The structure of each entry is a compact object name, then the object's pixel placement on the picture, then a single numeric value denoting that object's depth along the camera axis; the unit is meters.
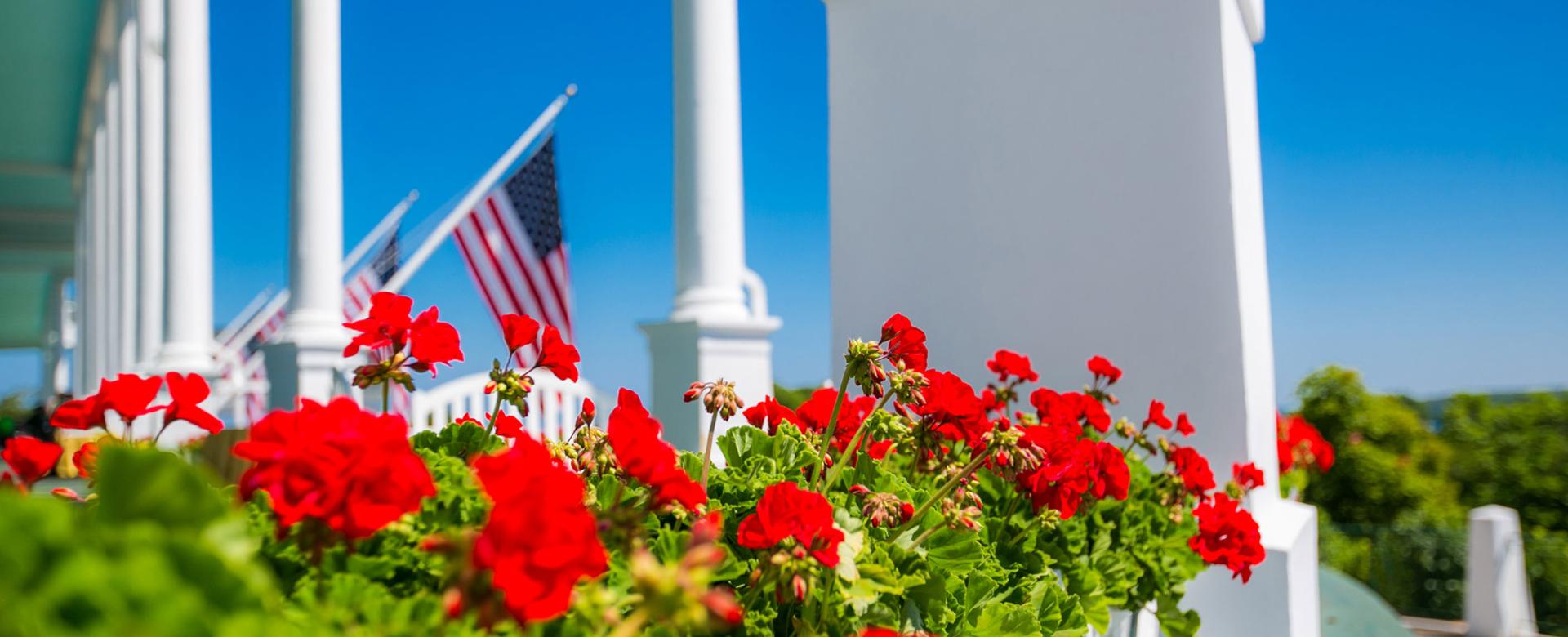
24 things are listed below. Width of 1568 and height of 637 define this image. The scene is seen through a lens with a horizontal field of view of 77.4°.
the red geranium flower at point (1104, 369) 2.24
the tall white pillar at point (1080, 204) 2.52
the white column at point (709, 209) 4.41
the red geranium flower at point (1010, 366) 2.14
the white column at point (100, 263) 11.72
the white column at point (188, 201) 7.18
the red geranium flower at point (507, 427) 1.37
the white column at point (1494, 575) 10.75
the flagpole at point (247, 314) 18.58
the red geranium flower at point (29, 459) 1.08
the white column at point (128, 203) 9.23
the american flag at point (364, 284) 8.77
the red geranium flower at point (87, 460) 1.16
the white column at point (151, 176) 8.13
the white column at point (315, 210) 5.27
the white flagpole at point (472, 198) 6.98
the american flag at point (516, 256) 6.84
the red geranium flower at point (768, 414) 1.61
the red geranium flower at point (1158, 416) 2.14
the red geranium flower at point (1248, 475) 2.34
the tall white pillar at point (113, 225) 10.33
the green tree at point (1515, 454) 18.23
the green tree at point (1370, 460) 16.00
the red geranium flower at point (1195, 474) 1.97
